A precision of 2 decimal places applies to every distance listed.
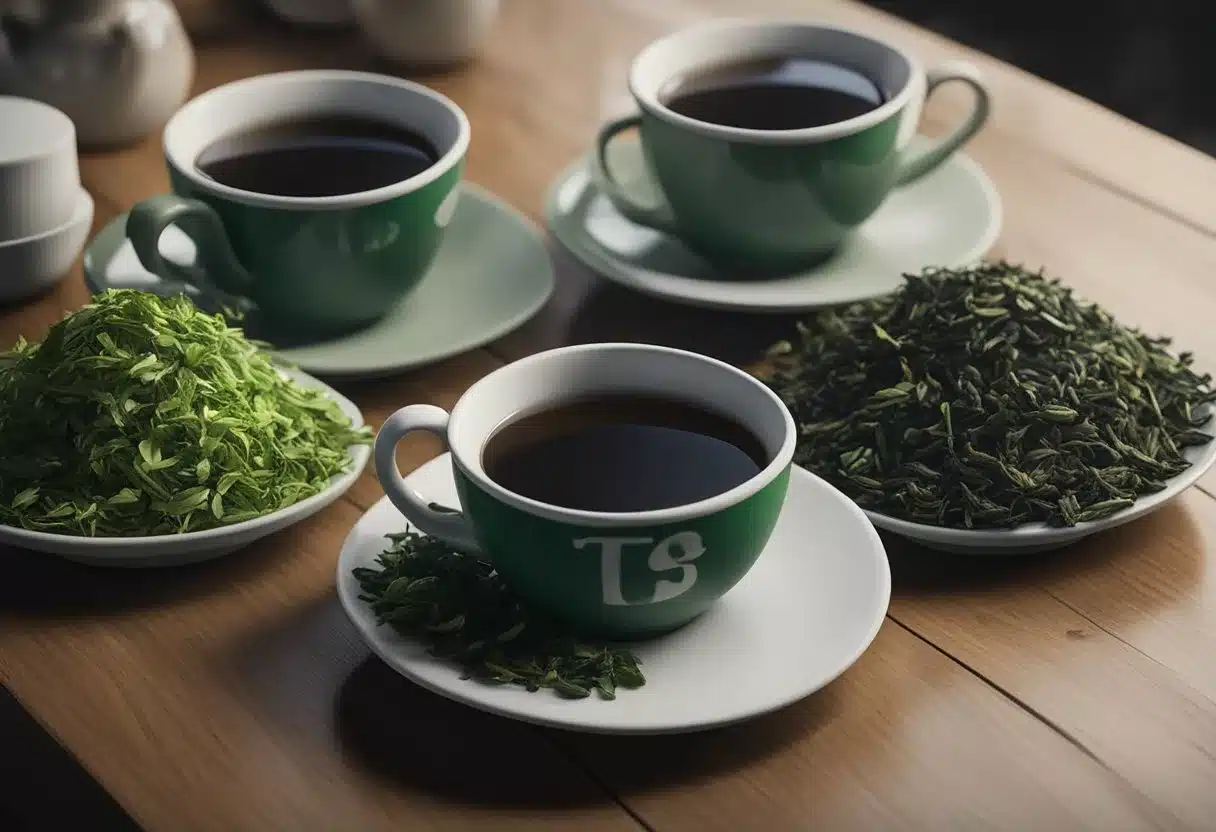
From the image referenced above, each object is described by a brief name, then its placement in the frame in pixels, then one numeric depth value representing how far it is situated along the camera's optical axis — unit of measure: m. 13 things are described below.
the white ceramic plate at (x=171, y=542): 0.90
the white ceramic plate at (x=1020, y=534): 0.92
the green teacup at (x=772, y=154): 1.04
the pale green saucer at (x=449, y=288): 1.02
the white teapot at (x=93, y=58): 1.16
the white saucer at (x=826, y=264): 1.05
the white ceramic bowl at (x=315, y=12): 1.30
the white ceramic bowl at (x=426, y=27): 1.24
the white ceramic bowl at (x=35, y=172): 1.05
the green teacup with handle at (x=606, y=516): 0.85
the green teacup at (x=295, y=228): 1.00
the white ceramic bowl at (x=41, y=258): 1.06
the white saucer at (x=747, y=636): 0.85
